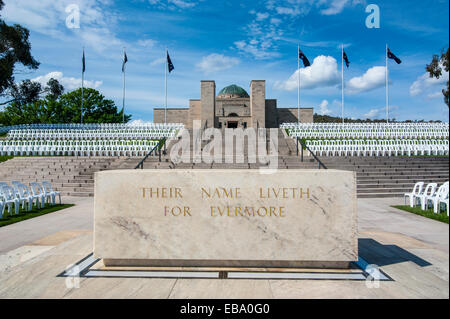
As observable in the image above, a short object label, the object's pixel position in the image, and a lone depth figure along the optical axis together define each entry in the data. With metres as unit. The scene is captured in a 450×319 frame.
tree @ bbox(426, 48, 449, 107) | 21.29
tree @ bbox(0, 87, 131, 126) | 45.06
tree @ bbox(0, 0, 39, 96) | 29.81
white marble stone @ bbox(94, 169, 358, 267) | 3.39
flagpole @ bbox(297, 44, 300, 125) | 30.98
